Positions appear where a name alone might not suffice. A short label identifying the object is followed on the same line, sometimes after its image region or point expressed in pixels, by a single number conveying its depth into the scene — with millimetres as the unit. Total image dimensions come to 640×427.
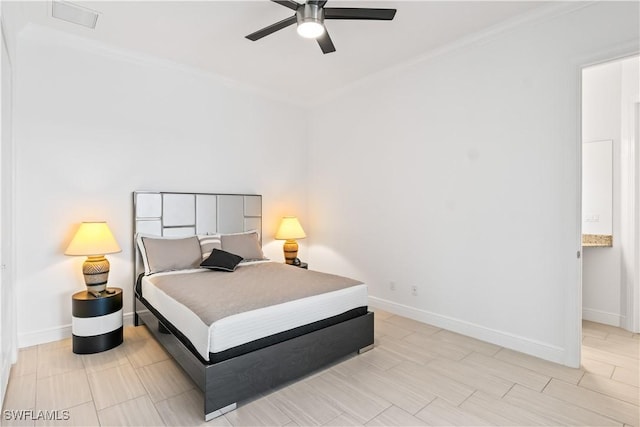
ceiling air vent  2749
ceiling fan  2270
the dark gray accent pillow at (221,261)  3448
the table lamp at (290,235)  4527
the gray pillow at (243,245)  3938
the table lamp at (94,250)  2951
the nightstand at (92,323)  2848
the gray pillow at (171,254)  3371
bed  2102
